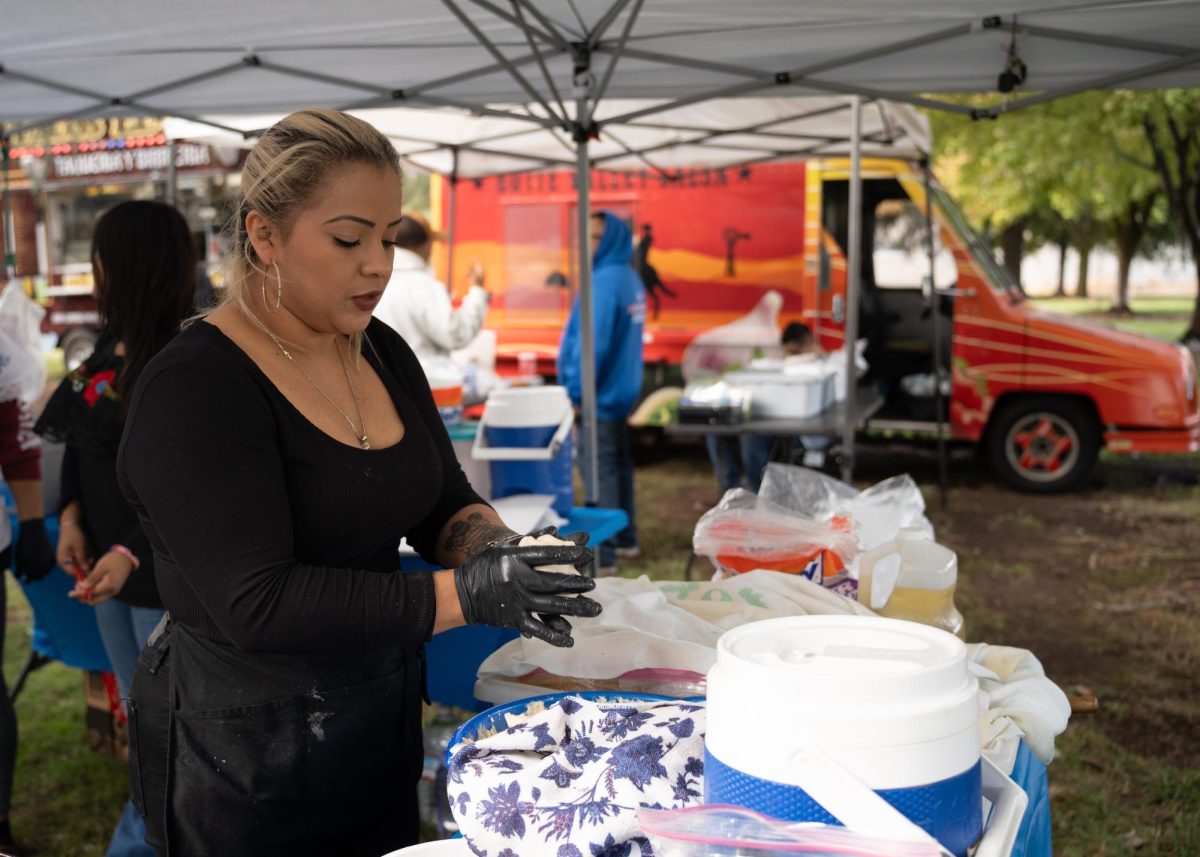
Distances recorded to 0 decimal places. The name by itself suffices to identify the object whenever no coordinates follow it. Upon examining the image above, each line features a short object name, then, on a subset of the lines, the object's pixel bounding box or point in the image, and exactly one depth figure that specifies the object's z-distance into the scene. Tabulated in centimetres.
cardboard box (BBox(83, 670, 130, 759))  424
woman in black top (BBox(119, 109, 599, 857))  143
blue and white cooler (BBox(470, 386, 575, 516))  337
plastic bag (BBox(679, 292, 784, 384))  885
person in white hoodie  595
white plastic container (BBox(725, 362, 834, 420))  610
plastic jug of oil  242
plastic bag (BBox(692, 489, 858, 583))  249
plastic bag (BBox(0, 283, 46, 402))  328
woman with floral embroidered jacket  282
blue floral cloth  125
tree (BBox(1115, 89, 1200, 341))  1393
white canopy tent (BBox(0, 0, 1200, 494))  354
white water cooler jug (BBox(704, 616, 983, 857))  99
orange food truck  830
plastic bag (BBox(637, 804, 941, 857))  97
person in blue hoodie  655
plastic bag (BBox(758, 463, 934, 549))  279
